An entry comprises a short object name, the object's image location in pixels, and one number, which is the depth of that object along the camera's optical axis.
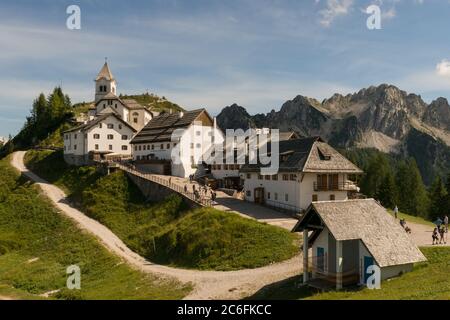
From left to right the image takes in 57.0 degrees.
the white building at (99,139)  77.88
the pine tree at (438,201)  83.69
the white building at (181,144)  68.56
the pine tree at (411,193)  95.88
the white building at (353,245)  25.61
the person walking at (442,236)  34.31
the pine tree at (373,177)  95.94
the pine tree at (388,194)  85.12
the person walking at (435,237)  33.84
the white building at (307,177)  46.38
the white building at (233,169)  62.77
